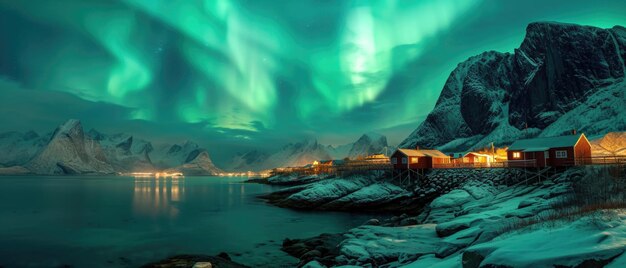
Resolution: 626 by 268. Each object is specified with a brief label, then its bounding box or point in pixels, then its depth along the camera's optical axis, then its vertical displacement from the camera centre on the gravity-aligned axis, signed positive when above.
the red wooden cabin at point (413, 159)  68.56 -0.63
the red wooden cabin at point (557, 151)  50.50 +0.32
